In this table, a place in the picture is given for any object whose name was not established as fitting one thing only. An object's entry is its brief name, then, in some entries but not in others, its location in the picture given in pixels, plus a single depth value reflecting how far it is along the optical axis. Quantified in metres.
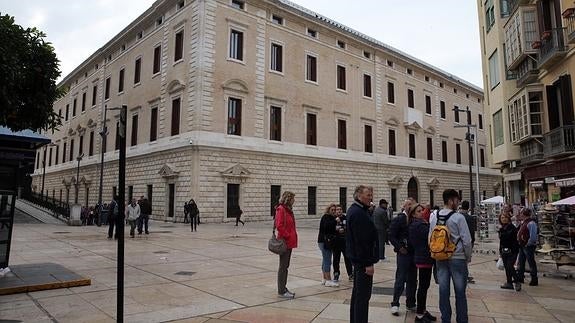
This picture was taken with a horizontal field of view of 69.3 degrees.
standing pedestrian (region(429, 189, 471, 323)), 5.28
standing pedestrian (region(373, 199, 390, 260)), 10.62
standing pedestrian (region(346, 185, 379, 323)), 4.85
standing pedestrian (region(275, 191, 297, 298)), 7.02
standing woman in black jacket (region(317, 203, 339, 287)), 8.00
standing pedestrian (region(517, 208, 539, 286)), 8.62
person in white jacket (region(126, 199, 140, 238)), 16.90
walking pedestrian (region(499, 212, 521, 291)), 8.13
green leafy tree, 5.79
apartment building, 13.50
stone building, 26.92
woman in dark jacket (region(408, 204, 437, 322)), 5.79
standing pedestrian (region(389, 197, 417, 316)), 6.23
